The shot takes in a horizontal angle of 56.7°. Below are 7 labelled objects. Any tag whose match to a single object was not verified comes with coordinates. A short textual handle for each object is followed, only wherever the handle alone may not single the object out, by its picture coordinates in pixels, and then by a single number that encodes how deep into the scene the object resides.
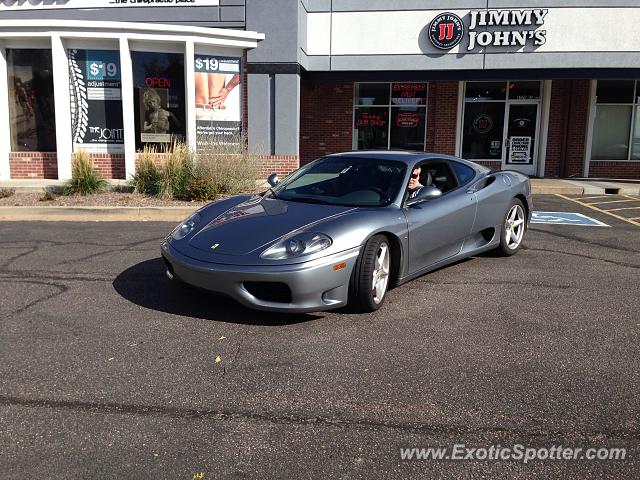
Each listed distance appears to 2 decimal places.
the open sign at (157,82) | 13.96
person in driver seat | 5.69
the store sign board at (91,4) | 15.05
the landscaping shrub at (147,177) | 11.30
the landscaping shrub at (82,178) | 11.43
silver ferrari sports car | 4.44
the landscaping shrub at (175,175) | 10.98
